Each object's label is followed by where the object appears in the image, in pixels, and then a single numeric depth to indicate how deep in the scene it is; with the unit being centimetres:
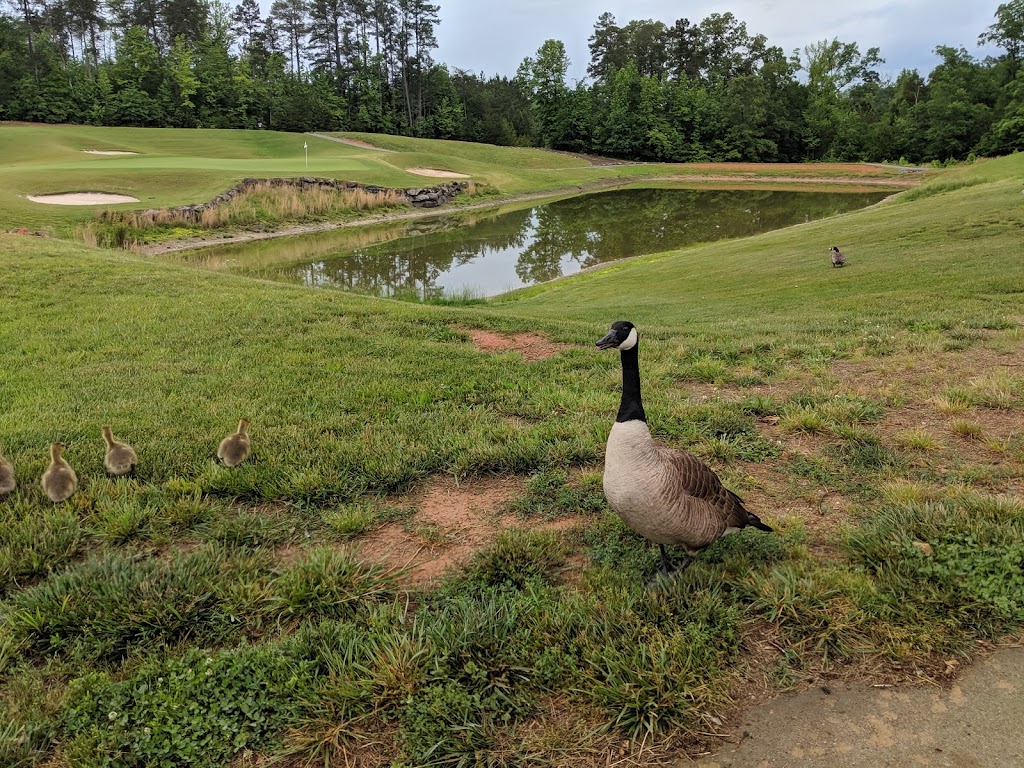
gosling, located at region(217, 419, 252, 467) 470
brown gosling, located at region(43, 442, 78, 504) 419
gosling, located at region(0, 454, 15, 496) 423
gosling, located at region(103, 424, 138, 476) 454
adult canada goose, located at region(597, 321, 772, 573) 317
